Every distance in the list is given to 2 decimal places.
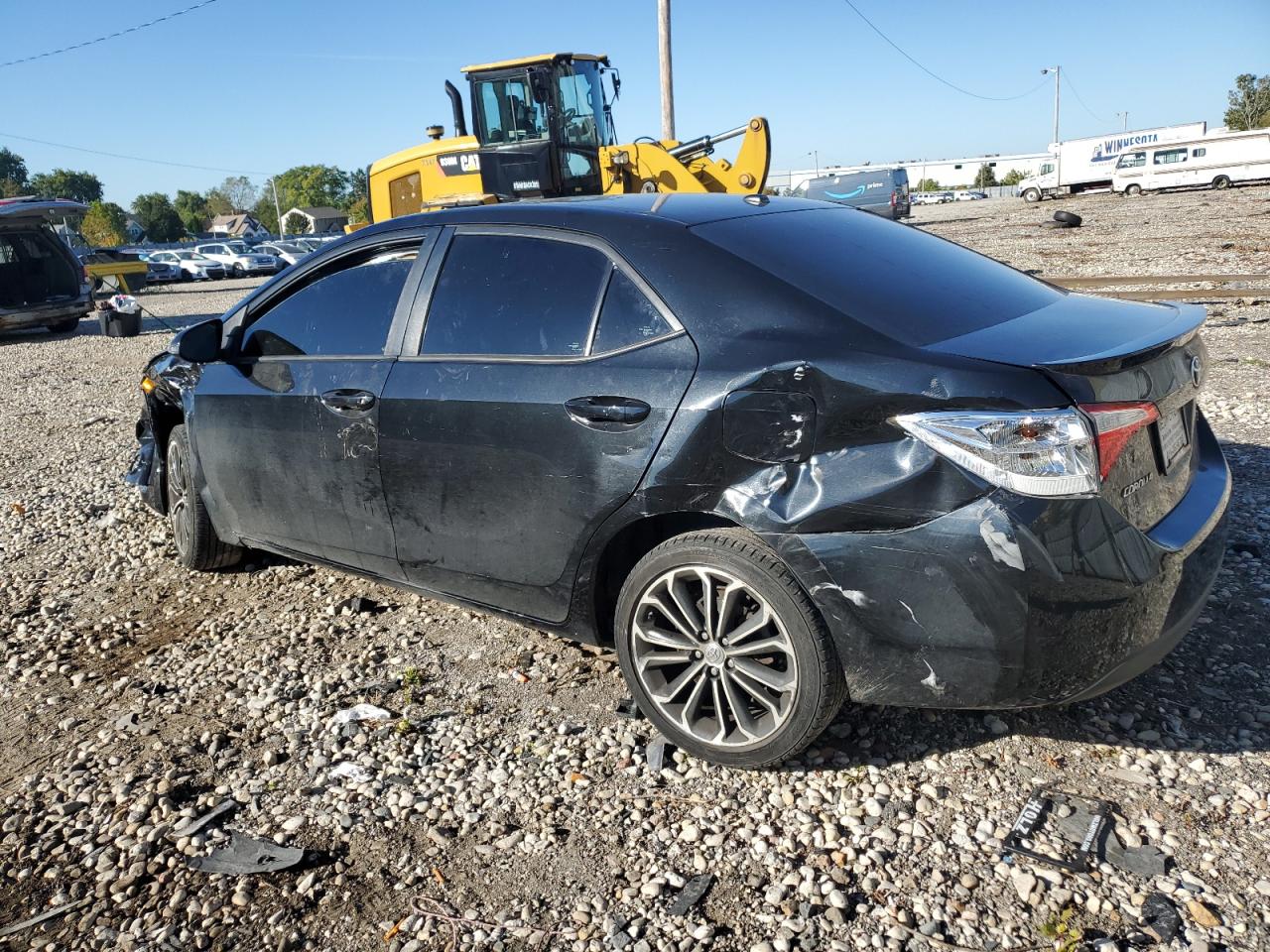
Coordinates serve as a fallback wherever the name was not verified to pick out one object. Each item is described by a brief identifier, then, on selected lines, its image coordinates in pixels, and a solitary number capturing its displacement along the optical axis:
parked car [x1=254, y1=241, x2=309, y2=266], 42.22
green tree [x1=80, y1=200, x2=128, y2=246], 87.31
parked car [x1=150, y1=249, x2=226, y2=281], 41.53
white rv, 46.22
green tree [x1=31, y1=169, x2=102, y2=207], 117.38
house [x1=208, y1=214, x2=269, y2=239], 119.59
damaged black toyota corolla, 2.61
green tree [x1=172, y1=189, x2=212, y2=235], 124.81
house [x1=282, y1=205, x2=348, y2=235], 119.75
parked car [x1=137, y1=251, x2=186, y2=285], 40.47
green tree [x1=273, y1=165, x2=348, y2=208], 139.25
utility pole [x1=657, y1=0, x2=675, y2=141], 21.86
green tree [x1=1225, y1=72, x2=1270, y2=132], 84.88
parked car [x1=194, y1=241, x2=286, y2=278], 42.31
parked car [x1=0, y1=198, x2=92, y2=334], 18.67
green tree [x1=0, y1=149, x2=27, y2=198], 125.50
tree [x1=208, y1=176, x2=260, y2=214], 156.88
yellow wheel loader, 15.40
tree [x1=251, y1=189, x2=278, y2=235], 136.12
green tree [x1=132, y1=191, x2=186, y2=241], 110.50
